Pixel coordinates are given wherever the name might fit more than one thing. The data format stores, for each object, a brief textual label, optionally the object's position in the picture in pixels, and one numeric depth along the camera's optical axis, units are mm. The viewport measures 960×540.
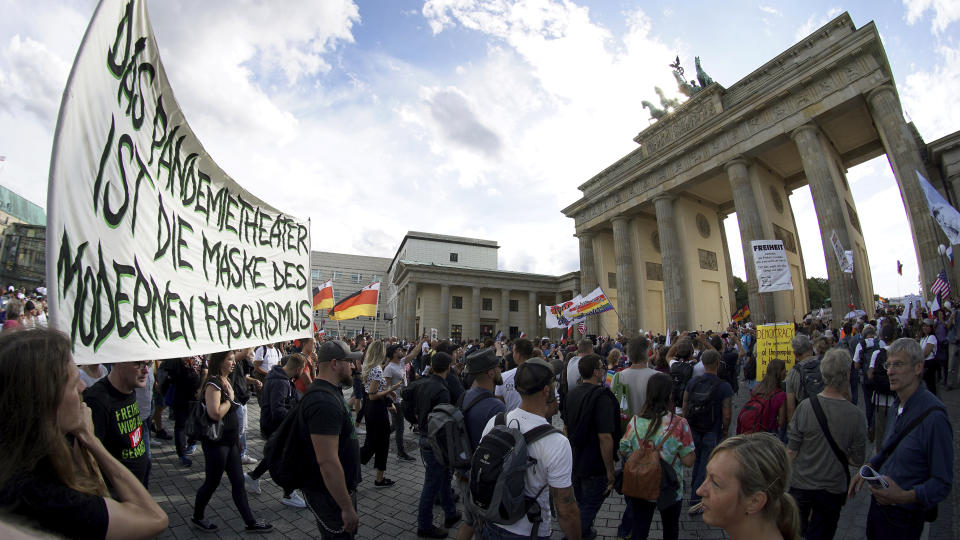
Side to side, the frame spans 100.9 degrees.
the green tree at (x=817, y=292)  52688
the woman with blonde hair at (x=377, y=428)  5477
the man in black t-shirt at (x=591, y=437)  3322
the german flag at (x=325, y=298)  10770
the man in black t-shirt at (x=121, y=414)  2605
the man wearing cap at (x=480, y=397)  3176
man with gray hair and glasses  2355
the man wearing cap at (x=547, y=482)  2264
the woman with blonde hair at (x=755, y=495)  1428
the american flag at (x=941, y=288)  10203
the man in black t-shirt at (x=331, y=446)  2479
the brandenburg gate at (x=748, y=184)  16000
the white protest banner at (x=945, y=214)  6777
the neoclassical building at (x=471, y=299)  39969
